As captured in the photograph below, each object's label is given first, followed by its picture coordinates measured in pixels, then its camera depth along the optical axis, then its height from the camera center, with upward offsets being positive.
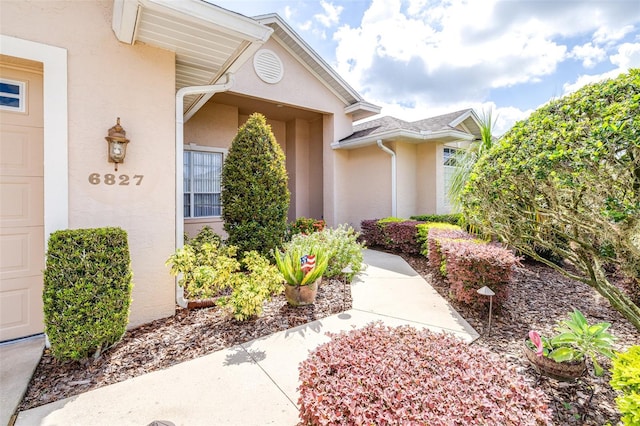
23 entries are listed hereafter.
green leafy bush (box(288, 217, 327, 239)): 8.92 -0.43
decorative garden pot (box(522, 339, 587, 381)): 2.90 -1.59
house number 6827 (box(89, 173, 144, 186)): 3.81 +0.47
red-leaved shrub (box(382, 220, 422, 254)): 8.38 -0.72
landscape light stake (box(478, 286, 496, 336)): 3.93 -1.09
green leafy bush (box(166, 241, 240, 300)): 4.21 -0.86
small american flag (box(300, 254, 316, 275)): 4.75 -0.83
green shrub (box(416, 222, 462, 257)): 7.64 -0.54
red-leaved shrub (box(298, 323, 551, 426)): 1.57 -1.07
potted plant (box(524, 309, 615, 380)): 2.80 -1.39
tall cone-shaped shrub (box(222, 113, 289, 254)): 6.45 +0.51
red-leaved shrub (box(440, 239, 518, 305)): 4.51 -0.95
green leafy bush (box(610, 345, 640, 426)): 1.64 -1.07
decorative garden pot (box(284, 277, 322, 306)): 4.77 -1.34
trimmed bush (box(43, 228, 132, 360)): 3.03 -0.86
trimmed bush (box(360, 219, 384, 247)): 9.72 -0.70
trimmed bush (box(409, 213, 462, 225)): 9.96 -0.21
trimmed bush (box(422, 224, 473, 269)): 6.35 -0.58
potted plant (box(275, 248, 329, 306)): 4.73 -1.05
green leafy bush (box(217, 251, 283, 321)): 4.00 -1.12
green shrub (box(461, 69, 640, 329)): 2.40 +0.35
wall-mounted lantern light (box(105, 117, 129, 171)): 3.79 +0.94
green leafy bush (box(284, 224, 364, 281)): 6.28 -0.82
